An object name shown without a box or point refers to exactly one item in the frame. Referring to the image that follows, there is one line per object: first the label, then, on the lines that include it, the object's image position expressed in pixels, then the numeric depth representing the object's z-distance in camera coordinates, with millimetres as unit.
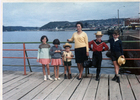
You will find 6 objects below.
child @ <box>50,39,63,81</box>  4709
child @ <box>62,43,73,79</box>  4784
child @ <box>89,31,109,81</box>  4566
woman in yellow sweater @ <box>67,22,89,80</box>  4562
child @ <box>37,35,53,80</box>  4785
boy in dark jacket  4438
